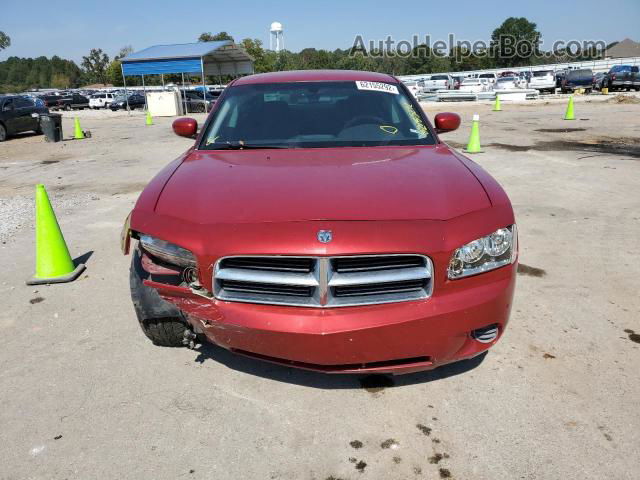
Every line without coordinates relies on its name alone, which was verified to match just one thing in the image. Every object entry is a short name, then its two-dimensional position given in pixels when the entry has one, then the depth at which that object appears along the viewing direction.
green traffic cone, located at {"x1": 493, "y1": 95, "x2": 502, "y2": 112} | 22.48
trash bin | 15.79
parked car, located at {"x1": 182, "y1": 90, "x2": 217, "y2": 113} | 30.23
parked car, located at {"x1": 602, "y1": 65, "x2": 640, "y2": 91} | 31.31
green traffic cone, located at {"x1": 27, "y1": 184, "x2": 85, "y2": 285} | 4.18
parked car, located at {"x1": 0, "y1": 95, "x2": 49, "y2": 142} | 17.42
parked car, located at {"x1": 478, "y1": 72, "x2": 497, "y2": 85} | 35.62
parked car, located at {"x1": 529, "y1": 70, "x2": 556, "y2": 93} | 34.34
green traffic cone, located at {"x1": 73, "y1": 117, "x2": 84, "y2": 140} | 17.30
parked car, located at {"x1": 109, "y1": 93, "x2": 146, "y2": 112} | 38.97
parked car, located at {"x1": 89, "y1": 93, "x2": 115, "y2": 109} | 42.38
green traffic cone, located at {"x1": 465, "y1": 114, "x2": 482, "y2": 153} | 10.55
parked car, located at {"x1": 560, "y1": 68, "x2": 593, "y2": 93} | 33.34
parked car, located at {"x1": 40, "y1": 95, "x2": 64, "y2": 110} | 41.34
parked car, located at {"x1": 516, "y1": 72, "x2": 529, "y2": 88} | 32.88
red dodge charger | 2.12
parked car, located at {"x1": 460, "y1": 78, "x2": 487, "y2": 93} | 33.19
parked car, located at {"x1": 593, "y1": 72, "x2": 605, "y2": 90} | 34.41
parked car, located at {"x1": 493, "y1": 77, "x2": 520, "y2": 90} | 31.25
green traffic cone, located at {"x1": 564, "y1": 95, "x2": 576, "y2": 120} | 16.94
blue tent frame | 27.78
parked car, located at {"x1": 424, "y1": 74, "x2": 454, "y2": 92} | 36.52
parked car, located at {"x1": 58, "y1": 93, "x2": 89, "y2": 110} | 42.16
